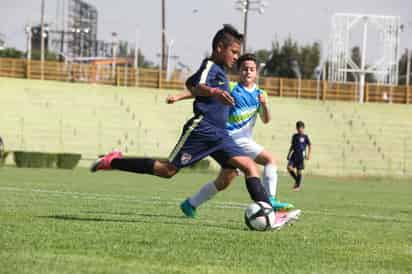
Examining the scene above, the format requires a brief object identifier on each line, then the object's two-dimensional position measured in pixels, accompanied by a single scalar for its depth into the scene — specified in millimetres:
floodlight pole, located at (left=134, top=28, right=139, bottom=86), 60312
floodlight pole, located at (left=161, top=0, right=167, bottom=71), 73500
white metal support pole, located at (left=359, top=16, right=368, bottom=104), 62209
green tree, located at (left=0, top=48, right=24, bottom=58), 98688
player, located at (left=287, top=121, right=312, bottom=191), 29688
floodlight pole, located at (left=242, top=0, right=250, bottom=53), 68438
